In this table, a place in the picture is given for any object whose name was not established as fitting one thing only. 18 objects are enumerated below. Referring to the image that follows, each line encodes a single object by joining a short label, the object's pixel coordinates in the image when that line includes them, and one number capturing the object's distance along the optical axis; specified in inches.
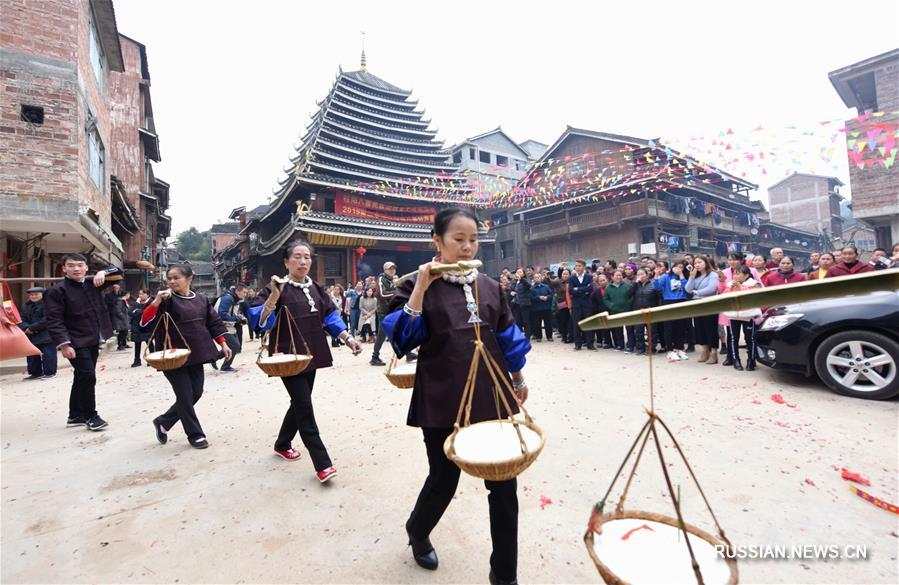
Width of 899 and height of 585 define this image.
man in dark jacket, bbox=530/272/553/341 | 362.9
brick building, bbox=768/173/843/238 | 1320.1
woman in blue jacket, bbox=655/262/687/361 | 282.0
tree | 2206.7
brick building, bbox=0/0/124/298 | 295.6
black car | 162.4
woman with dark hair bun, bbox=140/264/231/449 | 147.9
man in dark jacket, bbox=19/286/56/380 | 288.7
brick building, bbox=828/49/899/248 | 553.6
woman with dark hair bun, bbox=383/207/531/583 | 69.6
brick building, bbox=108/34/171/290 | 732.0
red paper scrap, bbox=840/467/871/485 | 105.9
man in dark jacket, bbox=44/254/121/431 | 164.9
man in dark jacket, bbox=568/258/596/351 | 335.3
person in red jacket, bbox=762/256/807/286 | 228.9
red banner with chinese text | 880.9
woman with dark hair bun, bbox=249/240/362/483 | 117.0
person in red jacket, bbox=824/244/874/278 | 217.5
